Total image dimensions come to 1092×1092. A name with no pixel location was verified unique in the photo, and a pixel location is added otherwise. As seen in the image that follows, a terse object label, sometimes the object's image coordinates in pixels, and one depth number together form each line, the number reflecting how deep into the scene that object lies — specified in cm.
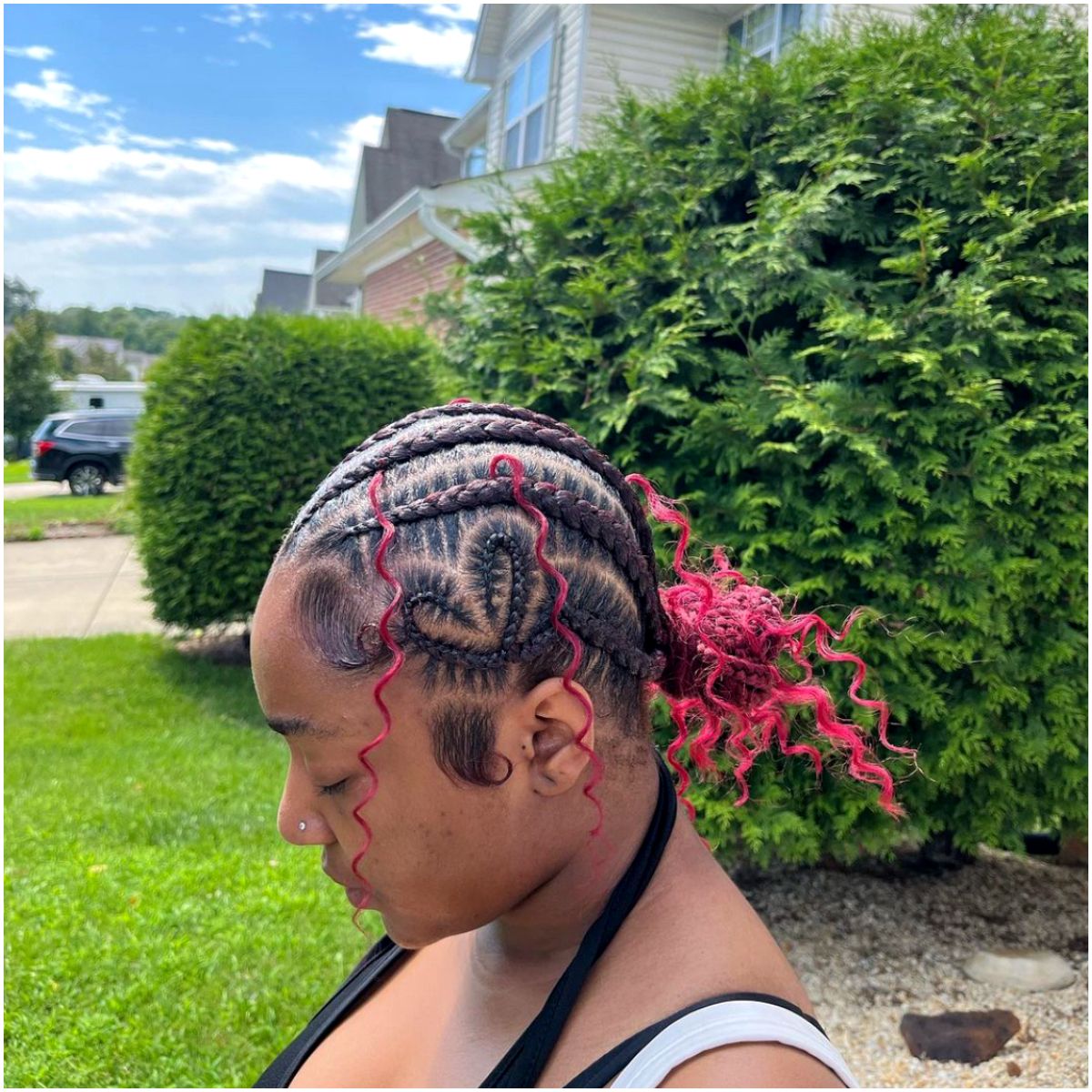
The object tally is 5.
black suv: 2462
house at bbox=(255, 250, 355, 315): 4834
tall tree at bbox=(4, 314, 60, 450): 3412
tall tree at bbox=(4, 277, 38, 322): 4253
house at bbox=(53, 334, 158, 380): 6912
